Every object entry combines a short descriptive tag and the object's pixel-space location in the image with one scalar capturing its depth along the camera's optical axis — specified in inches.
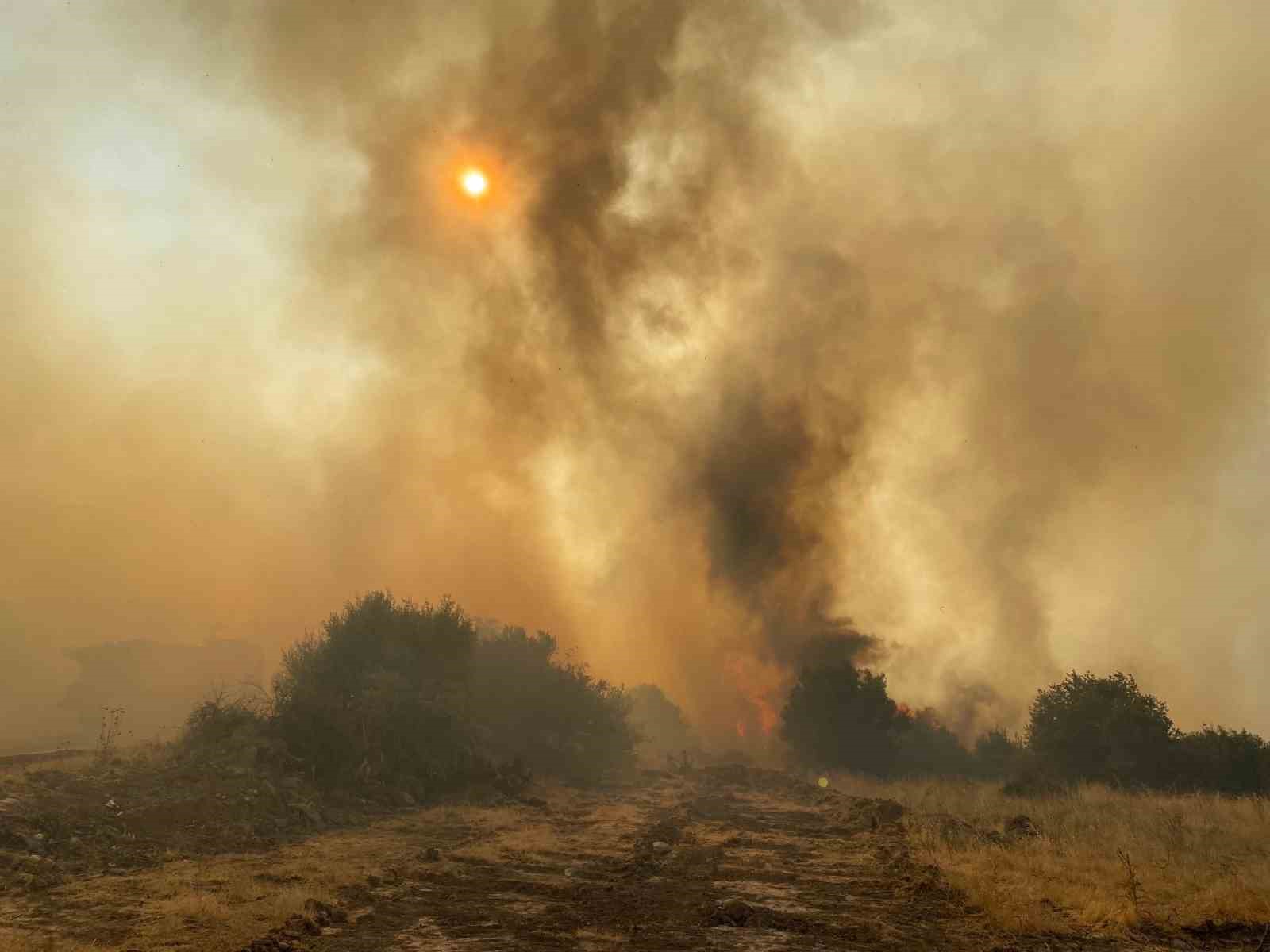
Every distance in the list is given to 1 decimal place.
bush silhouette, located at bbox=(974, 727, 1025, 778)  1993.2
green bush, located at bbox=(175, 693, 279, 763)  1001.5
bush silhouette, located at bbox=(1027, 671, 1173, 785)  1473.9
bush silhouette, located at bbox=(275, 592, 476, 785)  1138.7
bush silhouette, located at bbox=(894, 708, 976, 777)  2087.8
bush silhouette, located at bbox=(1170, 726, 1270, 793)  1384.1
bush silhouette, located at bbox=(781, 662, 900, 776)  2096.5
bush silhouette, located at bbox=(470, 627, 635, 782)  1736.0
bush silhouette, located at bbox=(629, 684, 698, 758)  3117.6
